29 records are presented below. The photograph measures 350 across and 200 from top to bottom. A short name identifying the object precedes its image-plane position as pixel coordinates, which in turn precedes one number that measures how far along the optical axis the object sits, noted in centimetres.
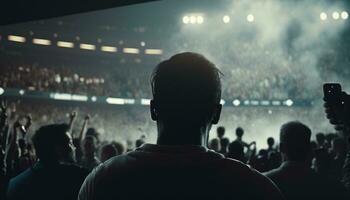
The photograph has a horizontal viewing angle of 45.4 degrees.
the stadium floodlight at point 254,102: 3288
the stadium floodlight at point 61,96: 3017
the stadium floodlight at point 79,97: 3158
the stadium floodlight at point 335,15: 3116
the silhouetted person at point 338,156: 536
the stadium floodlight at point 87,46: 4167
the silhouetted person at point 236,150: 463
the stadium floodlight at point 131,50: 4478
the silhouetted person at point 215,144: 803
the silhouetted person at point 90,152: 619
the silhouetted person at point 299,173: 291
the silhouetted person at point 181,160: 139
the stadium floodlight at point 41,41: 3825
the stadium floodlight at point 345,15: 3072
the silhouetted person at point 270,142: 832
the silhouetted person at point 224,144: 736
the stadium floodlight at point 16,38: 3622
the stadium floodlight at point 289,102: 3147
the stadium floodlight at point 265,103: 3259
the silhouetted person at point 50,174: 298
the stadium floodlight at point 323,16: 3152
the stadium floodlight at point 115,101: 3372
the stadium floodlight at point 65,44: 4009
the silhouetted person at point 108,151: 561
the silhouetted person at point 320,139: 842
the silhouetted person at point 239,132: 847
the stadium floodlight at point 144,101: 3484
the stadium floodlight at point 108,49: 4325
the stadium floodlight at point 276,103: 3209
